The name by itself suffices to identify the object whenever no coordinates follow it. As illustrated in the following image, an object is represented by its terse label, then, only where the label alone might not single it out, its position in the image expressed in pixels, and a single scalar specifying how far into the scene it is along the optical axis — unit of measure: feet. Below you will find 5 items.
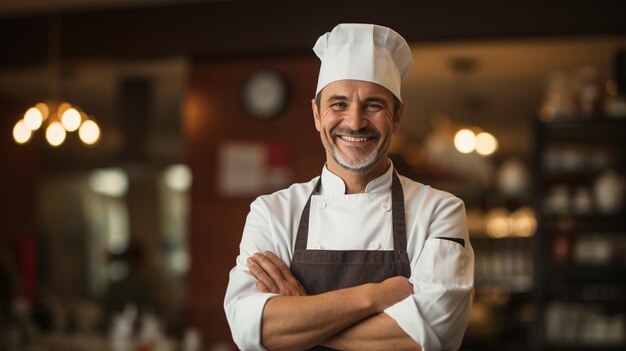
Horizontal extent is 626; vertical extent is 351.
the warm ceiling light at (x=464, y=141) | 22.89
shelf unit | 16.93
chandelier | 15.61
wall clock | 17.88
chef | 5.69
